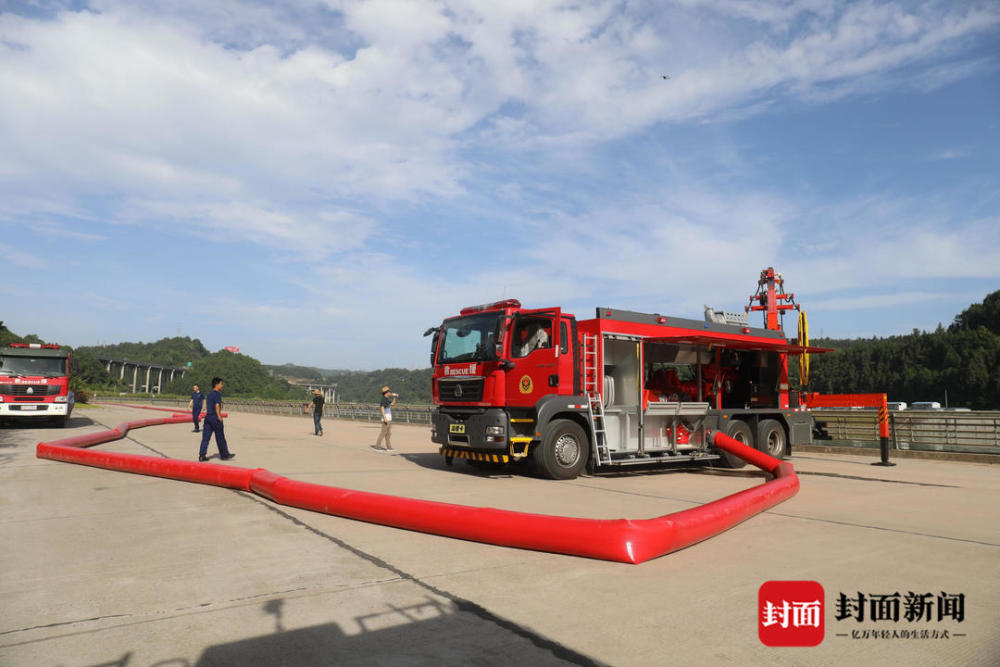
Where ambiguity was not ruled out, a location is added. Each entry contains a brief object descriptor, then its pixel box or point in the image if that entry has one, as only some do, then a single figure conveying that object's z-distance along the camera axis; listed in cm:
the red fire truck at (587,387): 1152
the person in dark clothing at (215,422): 1287
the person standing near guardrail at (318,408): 2327
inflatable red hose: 557
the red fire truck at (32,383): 2127
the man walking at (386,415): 1738
